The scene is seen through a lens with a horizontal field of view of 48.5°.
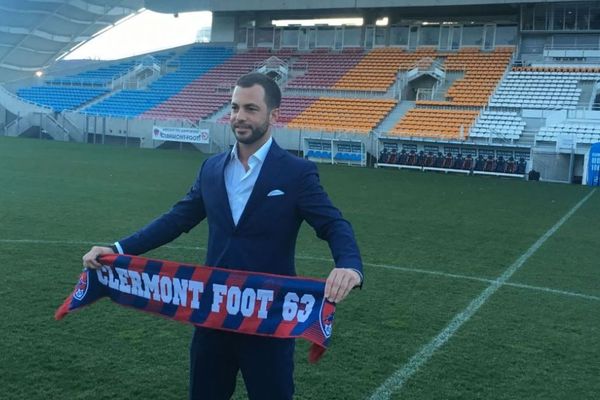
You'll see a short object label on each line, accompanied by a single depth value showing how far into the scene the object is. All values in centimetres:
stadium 483
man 269
